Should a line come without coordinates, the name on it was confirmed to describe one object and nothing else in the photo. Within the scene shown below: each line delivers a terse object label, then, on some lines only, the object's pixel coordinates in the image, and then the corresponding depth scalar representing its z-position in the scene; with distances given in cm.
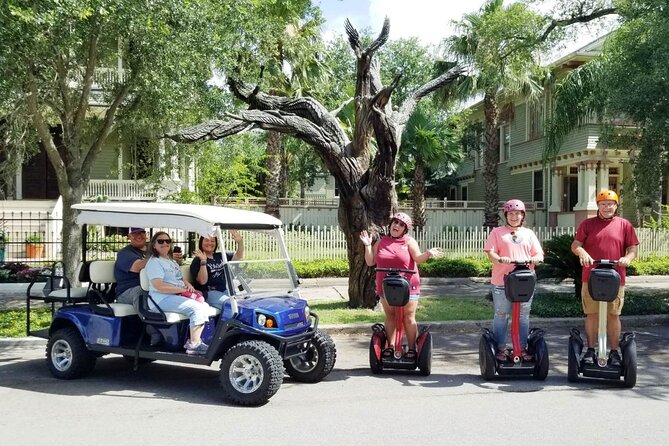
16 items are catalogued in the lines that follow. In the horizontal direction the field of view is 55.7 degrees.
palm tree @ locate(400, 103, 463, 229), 2553
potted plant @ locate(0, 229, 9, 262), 1648
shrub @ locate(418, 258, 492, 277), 1764
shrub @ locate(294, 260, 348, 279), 1712
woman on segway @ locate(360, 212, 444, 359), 685
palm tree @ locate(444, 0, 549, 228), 1587
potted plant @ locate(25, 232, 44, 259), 1788
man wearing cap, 683
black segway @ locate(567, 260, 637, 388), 626
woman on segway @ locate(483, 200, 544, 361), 657
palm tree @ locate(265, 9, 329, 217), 2100
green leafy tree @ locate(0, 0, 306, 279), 894
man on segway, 658
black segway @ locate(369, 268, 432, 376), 688
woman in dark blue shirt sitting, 665
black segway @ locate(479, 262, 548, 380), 654
